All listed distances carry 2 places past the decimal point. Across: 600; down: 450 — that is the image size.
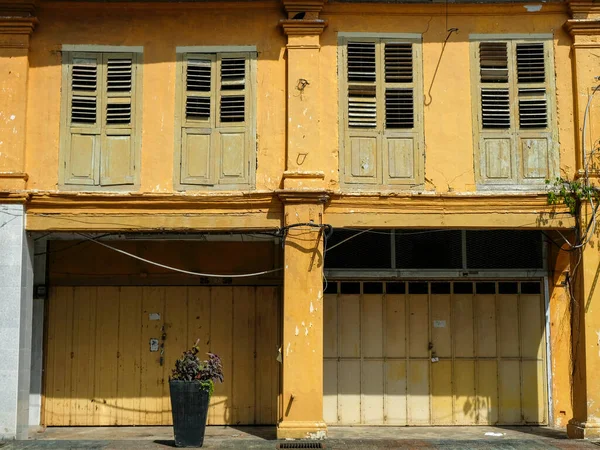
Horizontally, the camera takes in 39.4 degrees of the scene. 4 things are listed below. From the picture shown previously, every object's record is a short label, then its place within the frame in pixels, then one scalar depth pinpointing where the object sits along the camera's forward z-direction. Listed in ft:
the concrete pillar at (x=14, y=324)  39.06
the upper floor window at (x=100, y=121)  40.78
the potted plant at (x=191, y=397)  37.88
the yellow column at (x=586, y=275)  39.17
